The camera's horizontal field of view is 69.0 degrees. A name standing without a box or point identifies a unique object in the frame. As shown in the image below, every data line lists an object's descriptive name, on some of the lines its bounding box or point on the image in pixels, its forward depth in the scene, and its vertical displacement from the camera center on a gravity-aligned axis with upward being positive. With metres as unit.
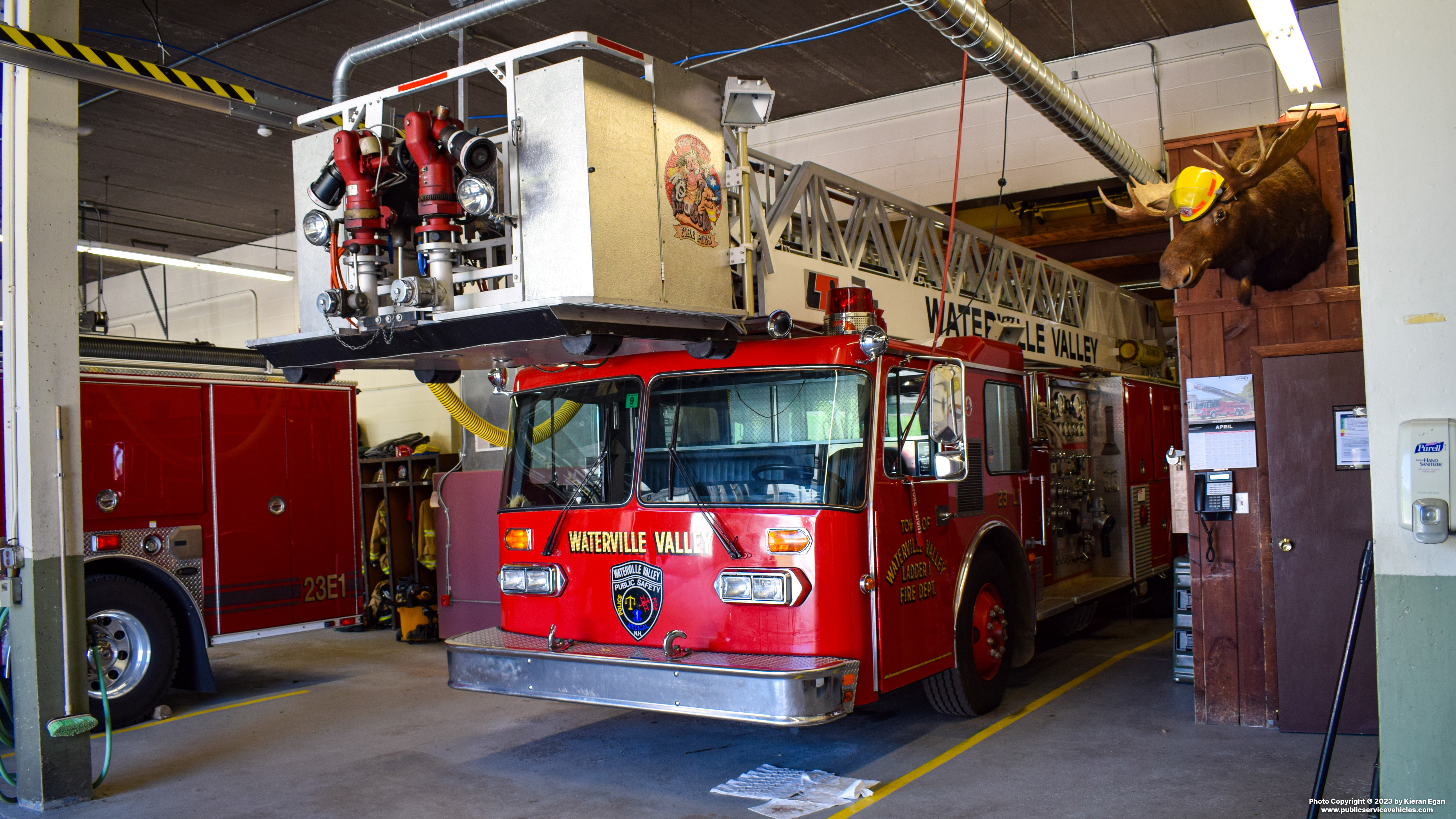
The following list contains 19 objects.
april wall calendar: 6.29 +0.04
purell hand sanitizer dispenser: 3.03 -0.16
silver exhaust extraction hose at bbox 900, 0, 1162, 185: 6.06 +2.47
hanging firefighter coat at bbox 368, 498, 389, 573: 12.23 -0.93
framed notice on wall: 5.88 -0.08
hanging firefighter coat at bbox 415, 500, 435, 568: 11.52 -0.84
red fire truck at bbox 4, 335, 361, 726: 7.66 -0.32
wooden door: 5.91 -0.57
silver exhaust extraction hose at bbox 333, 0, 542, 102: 7.65 +3.17
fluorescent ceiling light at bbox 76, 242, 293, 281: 13.10 +2.82
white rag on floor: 5.11 -1.74
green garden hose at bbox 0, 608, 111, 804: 5.65 -1.45
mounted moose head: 5.85 +1.18
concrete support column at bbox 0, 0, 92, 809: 5.57 +0.23
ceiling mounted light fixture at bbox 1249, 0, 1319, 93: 6.35 +2.47
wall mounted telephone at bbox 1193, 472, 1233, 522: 6.30 -0.39
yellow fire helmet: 5.83 +1.32
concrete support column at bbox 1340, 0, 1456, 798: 3.06 +0.31
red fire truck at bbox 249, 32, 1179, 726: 4.87 +0.32
